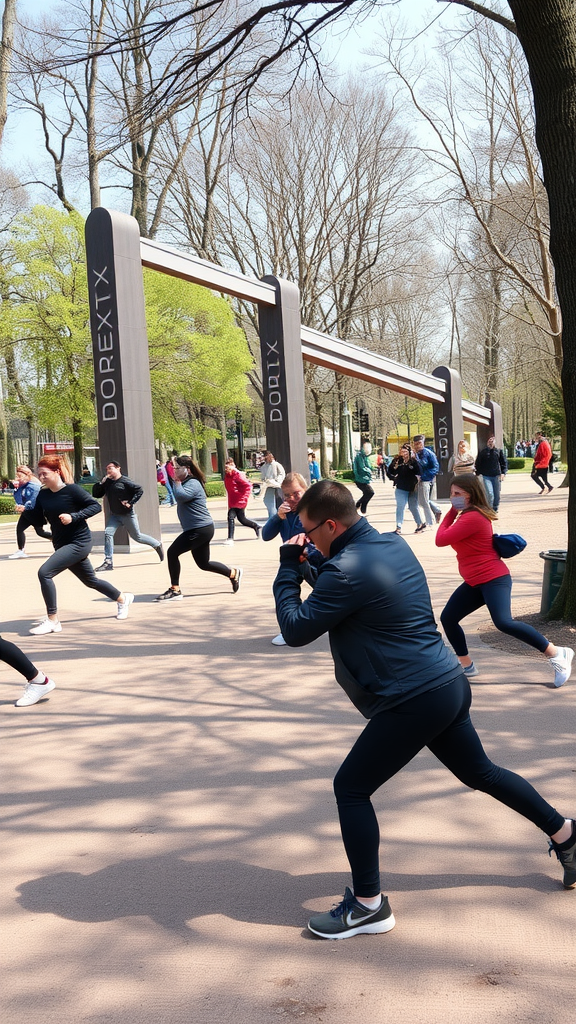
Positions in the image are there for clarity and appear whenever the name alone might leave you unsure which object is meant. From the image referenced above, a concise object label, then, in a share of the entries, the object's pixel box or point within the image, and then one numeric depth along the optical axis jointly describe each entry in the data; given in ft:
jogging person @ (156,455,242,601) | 35.17
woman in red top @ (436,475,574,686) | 20.89
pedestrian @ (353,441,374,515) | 64.95
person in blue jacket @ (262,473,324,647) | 18.86
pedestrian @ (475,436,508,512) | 62.28
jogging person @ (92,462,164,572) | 41.83
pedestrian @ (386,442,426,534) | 54.80
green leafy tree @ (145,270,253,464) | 110.52
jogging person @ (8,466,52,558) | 47.17
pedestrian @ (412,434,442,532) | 56.59
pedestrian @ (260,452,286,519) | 58.60
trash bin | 27.02
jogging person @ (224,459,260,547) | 52.54
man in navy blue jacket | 10.22
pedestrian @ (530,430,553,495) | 85.61
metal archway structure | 53.78
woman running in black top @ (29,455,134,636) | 28.27
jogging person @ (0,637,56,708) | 20.51
